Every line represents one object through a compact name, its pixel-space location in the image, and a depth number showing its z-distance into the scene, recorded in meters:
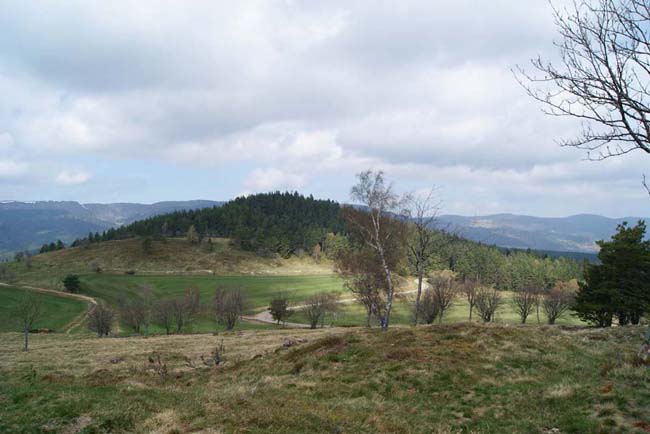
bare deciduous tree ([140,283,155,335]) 70.78
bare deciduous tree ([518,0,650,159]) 11.38
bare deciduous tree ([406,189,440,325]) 29.17
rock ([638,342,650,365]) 14.30
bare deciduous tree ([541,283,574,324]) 76.50
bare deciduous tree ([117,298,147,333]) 70.75
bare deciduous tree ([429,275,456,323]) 60.64
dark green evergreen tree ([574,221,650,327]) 42.78
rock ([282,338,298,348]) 28.05
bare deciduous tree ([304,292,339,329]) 75.88
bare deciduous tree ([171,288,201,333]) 71.81
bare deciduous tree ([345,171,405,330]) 29.55
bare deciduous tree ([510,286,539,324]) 77.12
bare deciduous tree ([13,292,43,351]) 46.23
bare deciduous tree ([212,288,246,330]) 74.06
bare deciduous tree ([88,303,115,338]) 63.31
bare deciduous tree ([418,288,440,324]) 60.34
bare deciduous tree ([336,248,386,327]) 38.72
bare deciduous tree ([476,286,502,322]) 71.56
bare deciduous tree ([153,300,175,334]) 71.31
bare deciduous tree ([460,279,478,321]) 76.34
